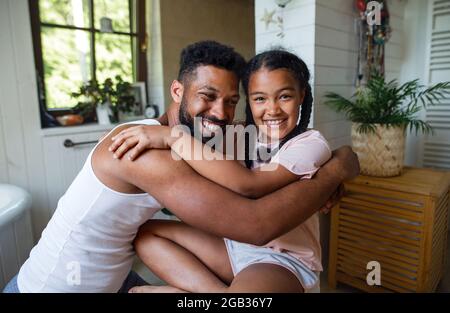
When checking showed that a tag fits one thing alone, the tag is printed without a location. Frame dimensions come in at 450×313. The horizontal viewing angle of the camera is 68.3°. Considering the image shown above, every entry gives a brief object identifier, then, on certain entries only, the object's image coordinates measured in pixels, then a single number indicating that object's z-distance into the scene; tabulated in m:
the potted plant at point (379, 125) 1.91
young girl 0.88
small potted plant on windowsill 2.54
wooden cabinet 1.78
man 0.82
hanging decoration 2.15
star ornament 2.01
